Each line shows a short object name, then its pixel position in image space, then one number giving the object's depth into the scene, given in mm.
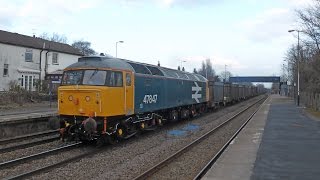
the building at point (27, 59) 48562
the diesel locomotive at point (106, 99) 15312
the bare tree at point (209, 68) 152788
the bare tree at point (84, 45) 118738
